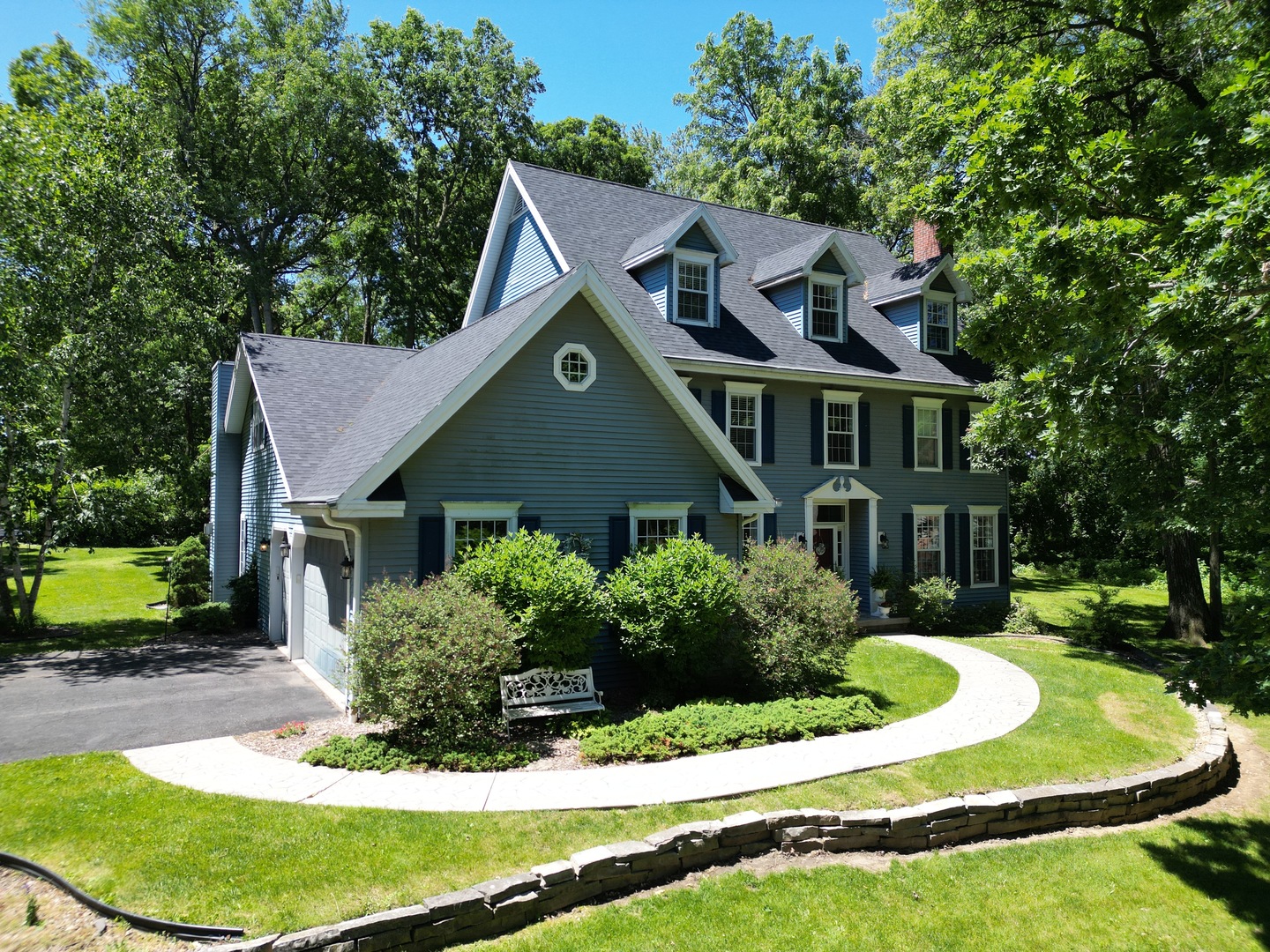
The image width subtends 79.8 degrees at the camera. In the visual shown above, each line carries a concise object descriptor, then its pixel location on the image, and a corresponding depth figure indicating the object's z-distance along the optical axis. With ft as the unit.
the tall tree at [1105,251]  25.45
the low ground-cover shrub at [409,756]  28.63
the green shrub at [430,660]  29.04
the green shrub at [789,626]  37.24
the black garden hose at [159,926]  17.57
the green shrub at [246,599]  60.90
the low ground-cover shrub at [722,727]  30.30
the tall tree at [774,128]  112.37
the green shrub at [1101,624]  55.88
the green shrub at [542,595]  32.63
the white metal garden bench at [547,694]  33.17
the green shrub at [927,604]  61.93
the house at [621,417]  36.78
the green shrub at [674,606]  35.55
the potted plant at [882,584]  63.16
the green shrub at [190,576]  69.87
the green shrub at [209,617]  58.34
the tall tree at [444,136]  108.06
